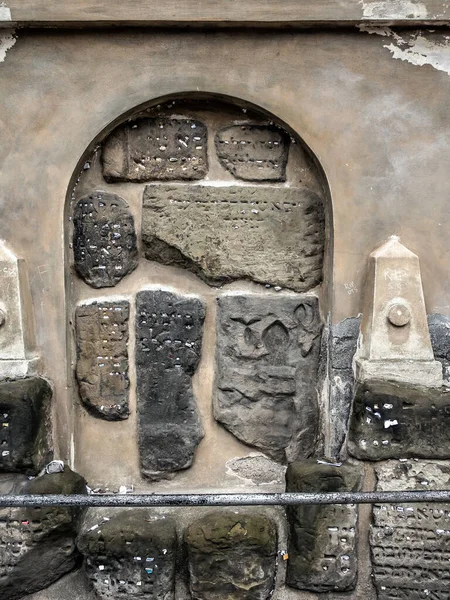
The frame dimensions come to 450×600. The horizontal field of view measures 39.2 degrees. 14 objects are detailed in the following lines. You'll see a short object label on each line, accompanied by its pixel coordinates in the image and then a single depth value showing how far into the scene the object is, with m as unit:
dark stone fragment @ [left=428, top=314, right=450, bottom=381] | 2.45
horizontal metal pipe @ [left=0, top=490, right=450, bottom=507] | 1.95
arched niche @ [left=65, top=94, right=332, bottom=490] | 2.55
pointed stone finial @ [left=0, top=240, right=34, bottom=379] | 2.40
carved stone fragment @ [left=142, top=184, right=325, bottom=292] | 2.55
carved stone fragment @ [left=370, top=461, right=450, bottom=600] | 2.30
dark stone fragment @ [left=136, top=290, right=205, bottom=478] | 2.60
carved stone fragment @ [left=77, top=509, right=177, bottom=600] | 2.33
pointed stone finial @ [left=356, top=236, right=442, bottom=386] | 2.36
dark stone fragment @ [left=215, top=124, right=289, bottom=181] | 2.56
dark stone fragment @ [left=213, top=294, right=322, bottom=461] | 2.59
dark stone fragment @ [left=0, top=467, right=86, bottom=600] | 2.35
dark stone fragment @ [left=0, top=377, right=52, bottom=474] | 2.33
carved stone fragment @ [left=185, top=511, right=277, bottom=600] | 2.32
